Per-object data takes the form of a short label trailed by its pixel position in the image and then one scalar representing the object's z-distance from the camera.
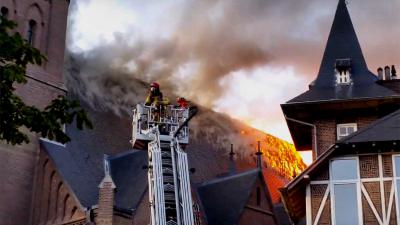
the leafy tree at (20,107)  10.36
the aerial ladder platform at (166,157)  19.52
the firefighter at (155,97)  22.28
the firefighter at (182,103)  22.74
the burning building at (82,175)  30.97
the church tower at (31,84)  31.17
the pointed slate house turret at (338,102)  24.31
